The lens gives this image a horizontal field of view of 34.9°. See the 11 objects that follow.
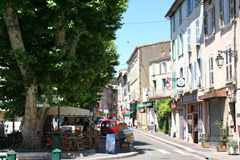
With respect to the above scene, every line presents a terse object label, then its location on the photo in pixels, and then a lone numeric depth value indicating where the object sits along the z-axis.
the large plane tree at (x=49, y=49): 16.55
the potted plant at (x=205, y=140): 22.75
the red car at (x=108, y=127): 34.09
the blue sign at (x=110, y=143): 18.50
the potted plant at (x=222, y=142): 20.20
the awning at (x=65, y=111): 20.91
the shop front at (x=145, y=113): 51.10
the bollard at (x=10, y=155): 10.00
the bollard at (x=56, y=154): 10.62
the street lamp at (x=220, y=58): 18.92
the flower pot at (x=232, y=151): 18.24
